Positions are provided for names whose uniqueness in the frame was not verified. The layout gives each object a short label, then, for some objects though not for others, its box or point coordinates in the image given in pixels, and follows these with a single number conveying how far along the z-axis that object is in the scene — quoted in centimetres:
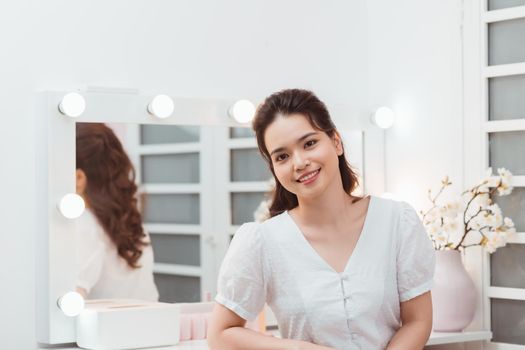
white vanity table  250
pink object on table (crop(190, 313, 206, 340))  264
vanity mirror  244
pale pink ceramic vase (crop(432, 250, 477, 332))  269
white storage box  240
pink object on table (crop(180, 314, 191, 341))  262
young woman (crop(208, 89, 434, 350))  197
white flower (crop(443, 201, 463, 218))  272
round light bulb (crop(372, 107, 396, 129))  305
